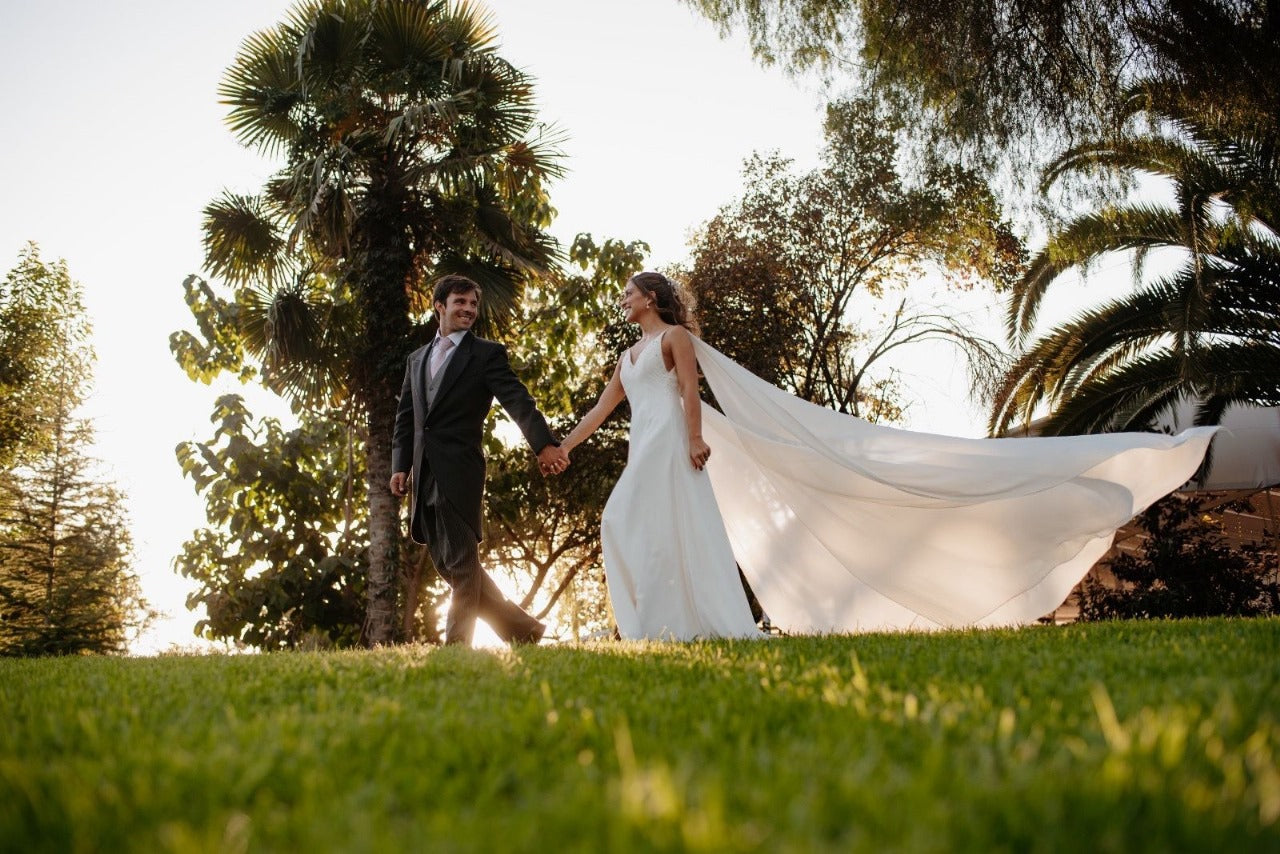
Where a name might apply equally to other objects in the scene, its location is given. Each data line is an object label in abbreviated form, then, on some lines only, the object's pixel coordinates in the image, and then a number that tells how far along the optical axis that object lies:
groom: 6.26
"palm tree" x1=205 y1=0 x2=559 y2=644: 12.28
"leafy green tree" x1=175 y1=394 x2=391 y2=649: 14.27
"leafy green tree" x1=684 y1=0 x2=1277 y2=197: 8.91
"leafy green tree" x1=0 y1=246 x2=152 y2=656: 27.70
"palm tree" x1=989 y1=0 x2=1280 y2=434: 8.70
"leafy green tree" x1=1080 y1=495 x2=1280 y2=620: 13.16
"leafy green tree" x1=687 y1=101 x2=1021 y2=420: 17.08
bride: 6.63
